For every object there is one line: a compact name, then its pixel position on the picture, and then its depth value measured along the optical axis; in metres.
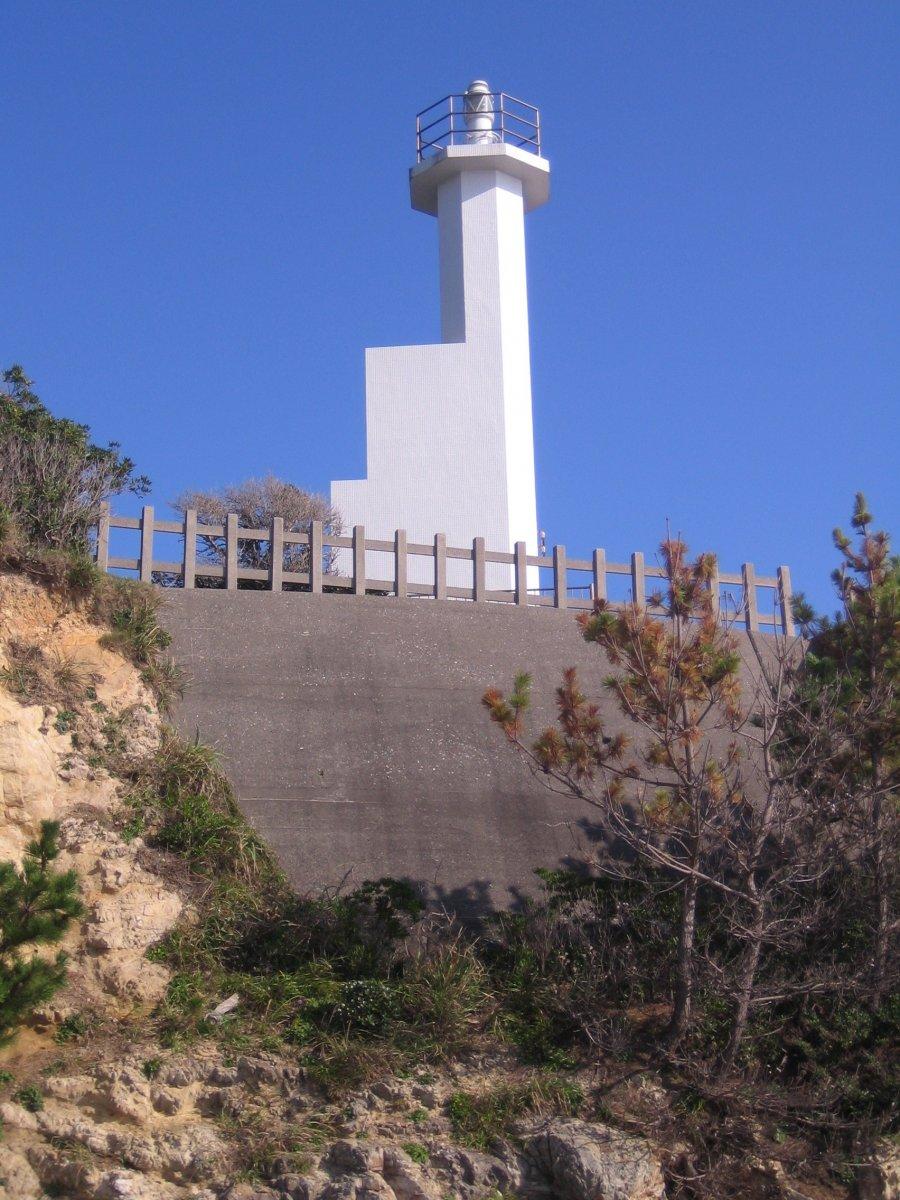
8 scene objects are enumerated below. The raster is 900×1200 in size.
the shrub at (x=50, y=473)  15.72
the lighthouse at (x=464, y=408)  22.45
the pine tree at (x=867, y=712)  11.95
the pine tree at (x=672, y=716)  11.12
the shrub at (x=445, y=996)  11.54
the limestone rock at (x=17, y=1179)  9.95
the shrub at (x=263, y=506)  21.11
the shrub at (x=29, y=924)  9.16
